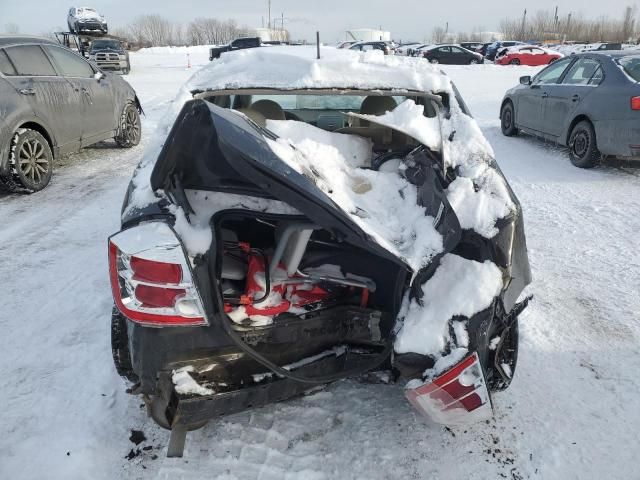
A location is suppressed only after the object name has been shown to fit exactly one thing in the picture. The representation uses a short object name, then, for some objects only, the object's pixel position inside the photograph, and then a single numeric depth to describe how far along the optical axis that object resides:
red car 28.11
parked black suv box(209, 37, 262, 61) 19.66
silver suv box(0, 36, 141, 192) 5.22
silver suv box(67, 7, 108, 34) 27.12
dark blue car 5.76
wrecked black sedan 1.71
